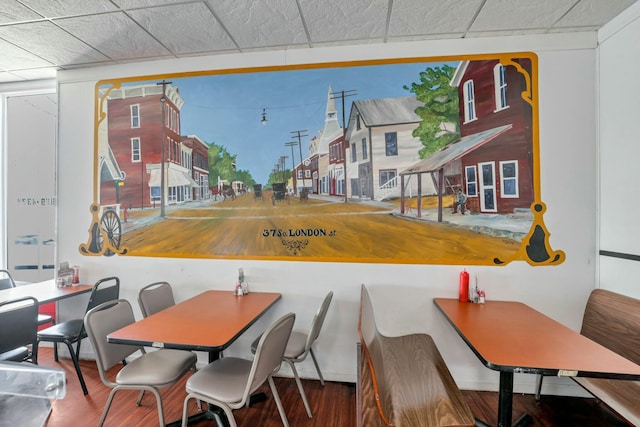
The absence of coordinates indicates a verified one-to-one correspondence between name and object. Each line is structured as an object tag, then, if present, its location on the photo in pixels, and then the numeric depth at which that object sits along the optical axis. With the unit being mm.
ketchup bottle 2342
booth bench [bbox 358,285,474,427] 1447
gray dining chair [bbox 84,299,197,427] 1726
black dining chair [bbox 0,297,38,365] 1964
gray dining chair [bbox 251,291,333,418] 2051
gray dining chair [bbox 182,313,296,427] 1531
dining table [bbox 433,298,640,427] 1384
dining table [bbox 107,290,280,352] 1642
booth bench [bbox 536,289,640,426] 1641
